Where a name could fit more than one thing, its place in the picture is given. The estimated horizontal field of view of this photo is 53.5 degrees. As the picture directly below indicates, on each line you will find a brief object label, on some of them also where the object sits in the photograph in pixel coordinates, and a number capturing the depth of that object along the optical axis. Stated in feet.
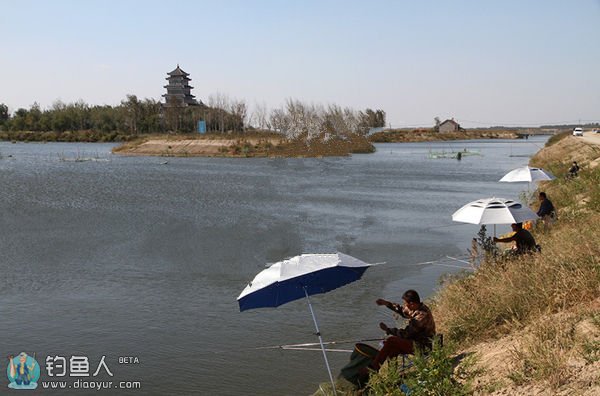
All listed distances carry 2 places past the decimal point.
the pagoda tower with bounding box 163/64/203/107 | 454.40
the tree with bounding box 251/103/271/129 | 406.58
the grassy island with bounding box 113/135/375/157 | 299.58
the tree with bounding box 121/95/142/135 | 422.41
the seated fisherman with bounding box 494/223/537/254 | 37.70
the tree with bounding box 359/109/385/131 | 494.18
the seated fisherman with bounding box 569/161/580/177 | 80.26
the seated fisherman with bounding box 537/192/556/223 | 52.42
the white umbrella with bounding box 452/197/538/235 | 38.11
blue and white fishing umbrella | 27.63
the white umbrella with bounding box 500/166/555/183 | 61.52
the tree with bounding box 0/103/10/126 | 524.52
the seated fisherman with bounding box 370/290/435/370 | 24.90
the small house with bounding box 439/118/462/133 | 654.53
